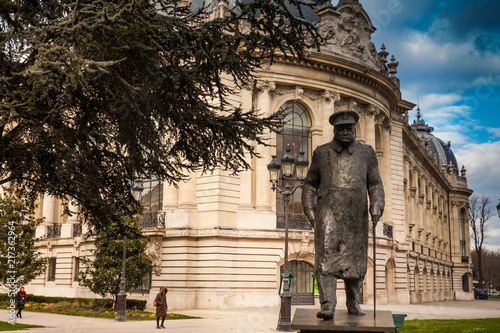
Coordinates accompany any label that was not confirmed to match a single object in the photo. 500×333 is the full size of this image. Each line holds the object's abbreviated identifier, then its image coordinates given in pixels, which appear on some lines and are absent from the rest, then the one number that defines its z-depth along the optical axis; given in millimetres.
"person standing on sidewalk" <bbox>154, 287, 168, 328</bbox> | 19375
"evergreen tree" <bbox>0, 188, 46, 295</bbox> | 28141
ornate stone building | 30172
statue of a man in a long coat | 7594
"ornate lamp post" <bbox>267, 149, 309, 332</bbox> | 18219
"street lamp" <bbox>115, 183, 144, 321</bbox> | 22422
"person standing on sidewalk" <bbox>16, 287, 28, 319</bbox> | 23553
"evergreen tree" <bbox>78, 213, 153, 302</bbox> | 26375
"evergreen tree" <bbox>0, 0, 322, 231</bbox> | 10531
